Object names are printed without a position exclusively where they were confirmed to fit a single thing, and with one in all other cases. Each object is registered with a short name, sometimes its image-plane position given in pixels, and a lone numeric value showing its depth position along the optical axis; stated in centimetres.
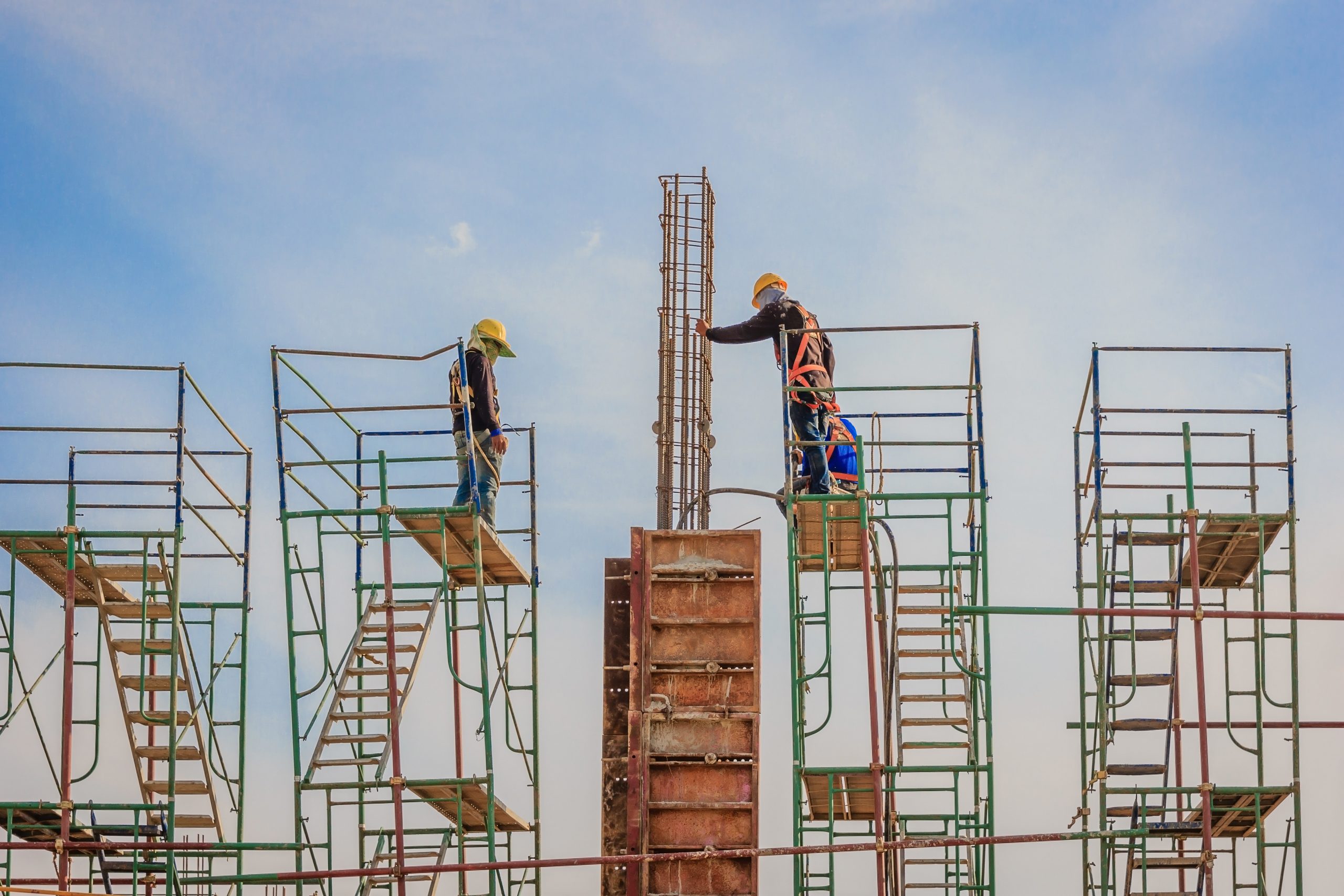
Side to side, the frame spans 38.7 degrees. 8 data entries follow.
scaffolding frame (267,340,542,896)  1897
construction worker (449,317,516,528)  2028
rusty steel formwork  1969
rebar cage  2302
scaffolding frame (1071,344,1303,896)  1888
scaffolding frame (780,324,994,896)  1881
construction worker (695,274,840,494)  2039
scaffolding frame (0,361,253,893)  1950
